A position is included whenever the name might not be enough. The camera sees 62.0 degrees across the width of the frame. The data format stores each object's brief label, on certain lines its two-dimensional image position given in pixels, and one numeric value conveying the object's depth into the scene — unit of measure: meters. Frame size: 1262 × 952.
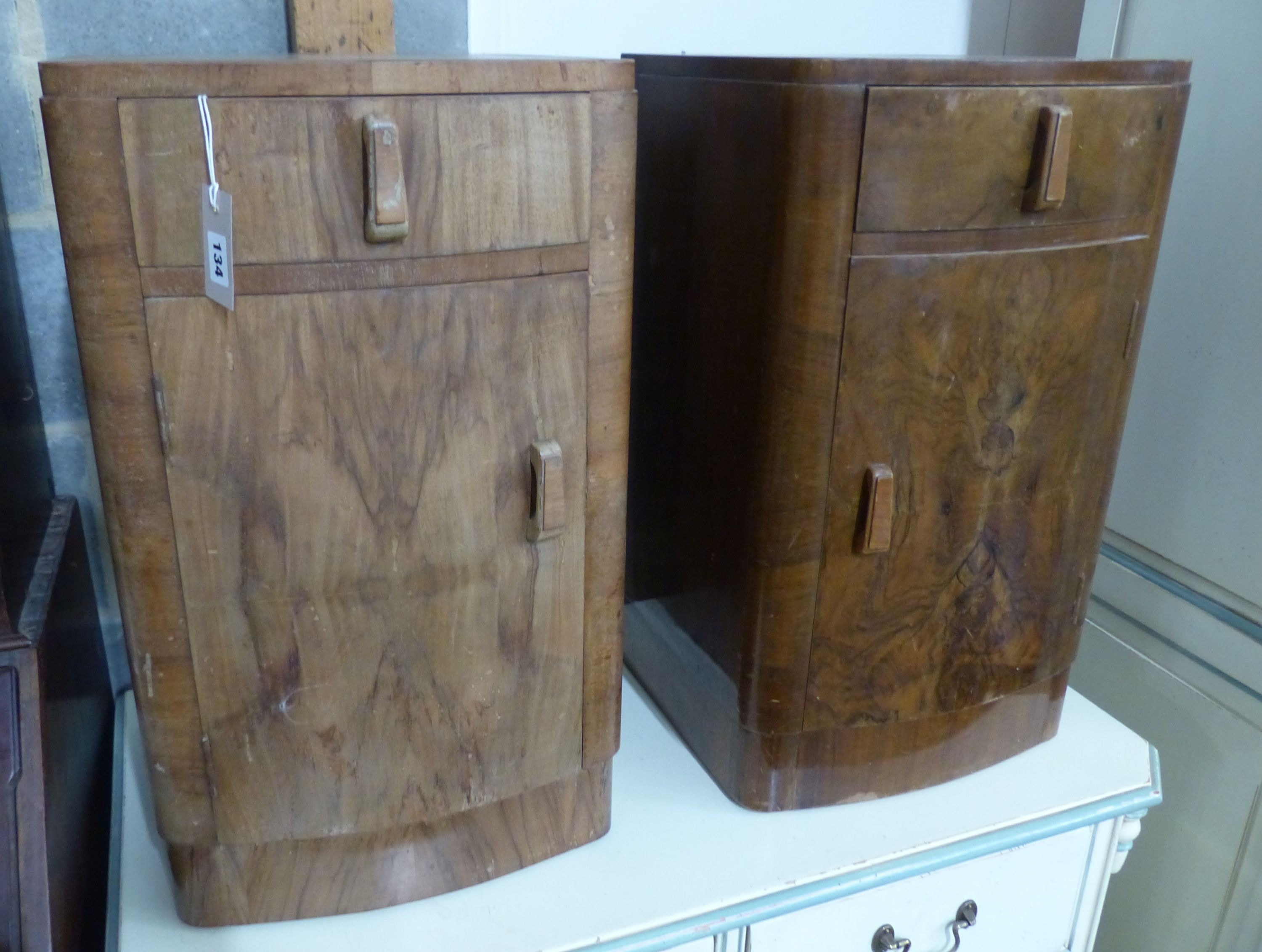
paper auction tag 0.58
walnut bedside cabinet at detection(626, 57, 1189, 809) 0.71
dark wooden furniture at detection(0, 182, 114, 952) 0.68
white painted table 0.77
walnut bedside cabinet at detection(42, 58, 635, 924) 0.58
